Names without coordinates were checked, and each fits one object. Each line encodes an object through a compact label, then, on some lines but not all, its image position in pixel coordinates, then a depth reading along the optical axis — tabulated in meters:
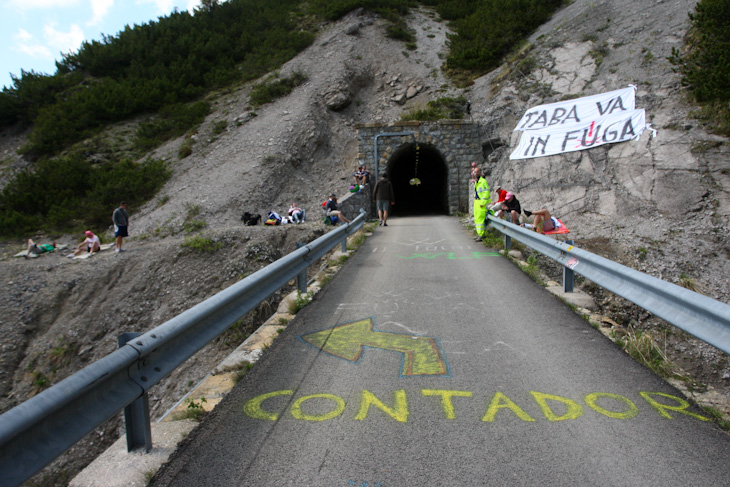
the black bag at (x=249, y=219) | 18.07
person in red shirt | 11.35
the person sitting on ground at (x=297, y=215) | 18.36
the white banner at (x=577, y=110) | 16.59
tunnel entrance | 25.20
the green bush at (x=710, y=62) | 13.57
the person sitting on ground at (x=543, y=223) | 9.25
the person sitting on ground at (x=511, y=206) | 11.12
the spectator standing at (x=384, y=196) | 16.99
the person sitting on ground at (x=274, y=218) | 17.35
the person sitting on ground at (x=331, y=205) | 16.58
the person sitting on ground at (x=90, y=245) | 16.03
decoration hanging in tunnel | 25.16
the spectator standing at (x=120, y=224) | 14.44
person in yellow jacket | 11.60
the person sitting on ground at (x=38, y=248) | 16.80
